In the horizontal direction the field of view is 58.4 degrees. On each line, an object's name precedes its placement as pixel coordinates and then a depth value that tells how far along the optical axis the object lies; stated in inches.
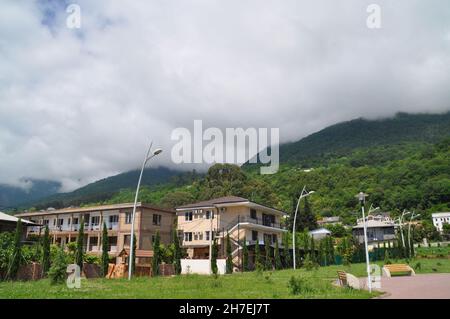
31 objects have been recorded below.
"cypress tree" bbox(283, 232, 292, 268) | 1785.8
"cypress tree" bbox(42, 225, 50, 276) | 1073.8
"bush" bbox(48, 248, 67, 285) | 720.3
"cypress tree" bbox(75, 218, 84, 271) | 1113.4
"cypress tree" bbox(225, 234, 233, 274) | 1443.2
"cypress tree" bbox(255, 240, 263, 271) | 1565.5
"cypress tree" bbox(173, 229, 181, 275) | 1282.0
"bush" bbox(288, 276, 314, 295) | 546.9
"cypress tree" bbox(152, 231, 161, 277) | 1224.2
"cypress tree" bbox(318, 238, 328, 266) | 1929.1
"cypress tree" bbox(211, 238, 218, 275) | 1286.9
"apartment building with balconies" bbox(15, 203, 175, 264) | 1796.3
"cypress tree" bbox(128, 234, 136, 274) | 1162.9
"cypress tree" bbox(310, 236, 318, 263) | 1797.5
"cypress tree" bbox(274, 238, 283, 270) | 1676.9
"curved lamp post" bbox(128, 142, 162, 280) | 921.4
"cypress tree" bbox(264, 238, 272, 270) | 1608.5
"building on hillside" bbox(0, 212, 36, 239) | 1437.0
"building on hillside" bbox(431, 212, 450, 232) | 3917.3
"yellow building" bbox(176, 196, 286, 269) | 1796.3
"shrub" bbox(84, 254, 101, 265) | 1298.0
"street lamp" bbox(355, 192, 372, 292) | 632.4
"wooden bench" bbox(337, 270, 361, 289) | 605.9
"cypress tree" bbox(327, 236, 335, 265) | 2007.9
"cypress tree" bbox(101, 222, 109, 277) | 1177.4
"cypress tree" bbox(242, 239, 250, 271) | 1550.1
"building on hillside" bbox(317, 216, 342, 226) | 3746.3
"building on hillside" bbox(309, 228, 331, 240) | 3029.0
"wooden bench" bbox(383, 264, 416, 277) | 1038.4
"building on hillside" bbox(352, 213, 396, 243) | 3534.2
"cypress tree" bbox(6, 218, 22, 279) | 966.7
